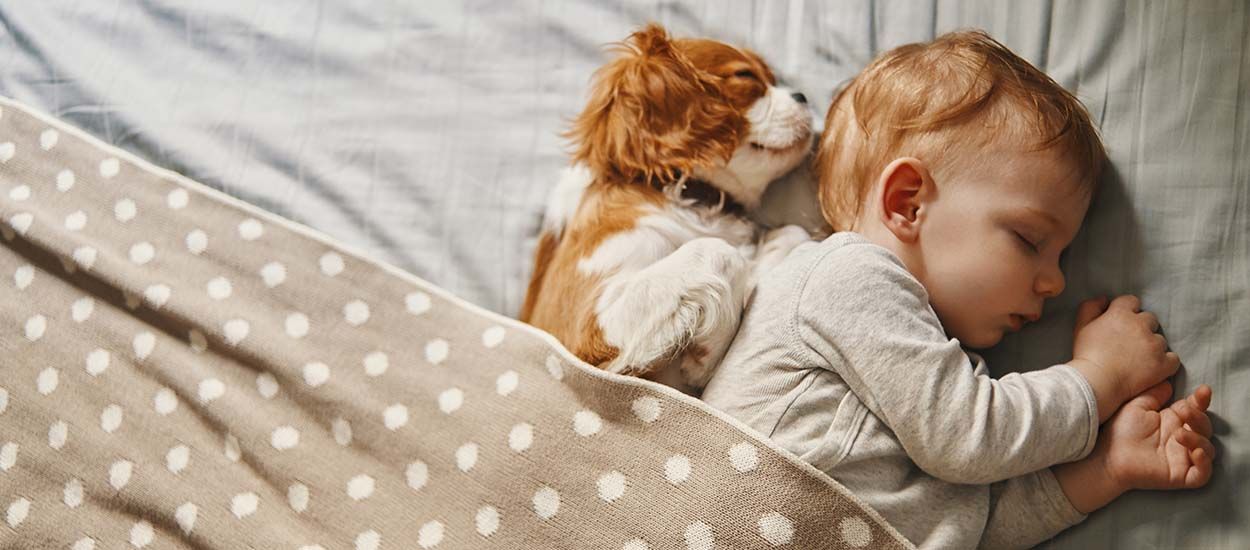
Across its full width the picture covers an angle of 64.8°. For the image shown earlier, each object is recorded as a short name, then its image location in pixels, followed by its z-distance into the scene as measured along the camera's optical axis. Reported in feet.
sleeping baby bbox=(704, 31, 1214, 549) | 3.06
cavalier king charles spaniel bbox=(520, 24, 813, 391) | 3.35
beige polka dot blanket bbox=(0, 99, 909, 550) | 3.08
